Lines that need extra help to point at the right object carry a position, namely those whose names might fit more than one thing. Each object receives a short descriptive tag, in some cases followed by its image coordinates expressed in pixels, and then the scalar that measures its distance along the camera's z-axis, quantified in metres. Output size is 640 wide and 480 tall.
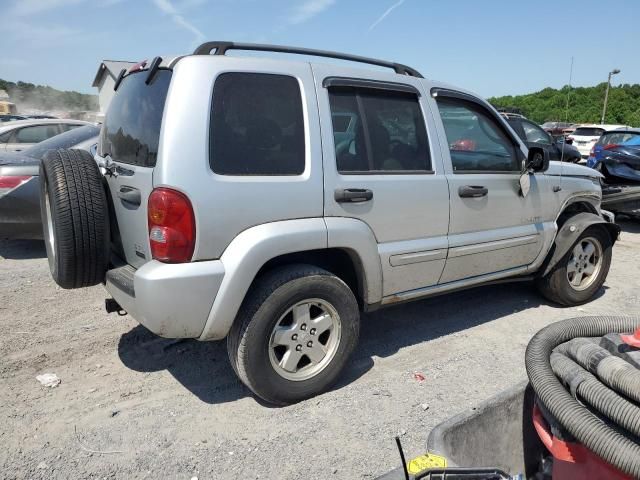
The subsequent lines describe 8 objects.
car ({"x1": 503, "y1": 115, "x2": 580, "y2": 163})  10.66
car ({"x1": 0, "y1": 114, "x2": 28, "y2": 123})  20.73
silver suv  2.64
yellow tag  1.77
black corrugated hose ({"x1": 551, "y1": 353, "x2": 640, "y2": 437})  1.69
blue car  8.28
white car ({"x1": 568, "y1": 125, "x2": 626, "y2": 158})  17.80
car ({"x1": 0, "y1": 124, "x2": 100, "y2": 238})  5.63
